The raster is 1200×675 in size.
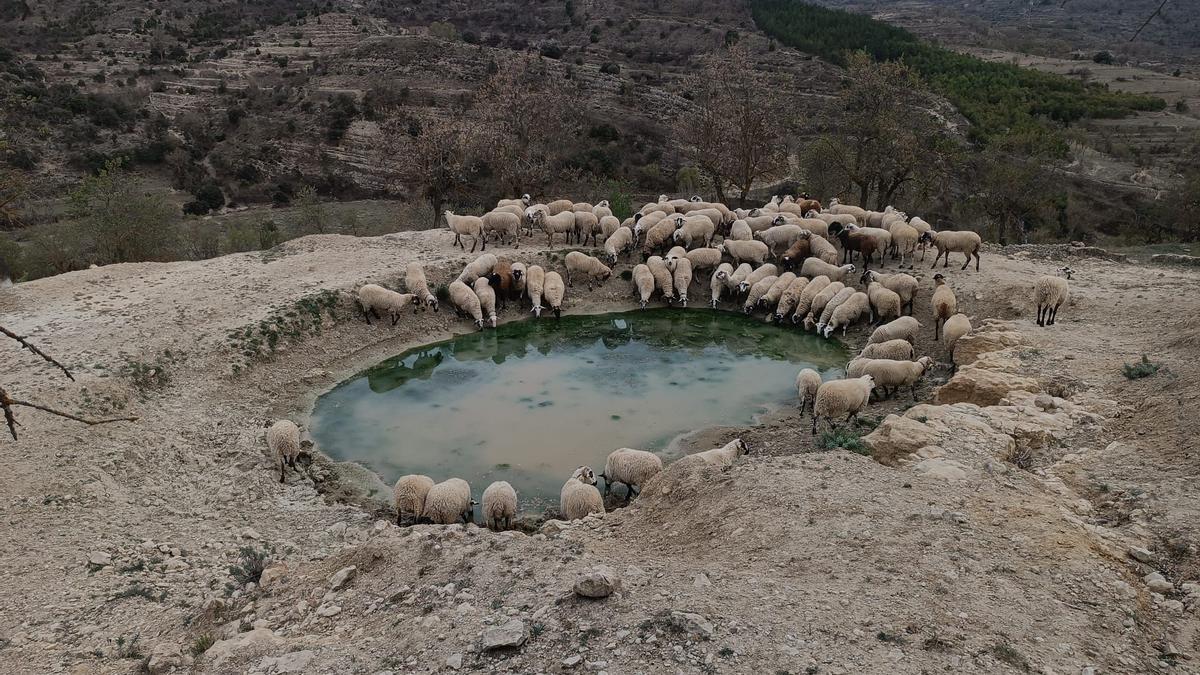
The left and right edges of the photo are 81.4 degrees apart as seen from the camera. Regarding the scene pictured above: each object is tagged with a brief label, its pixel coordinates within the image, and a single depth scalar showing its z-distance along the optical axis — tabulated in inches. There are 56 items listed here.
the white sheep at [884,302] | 643.5
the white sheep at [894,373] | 500.4
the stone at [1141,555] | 259.5
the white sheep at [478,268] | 721.6
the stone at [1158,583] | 244.1
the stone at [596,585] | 238.8
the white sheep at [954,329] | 550.0
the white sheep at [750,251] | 777.6
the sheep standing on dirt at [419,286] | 689.6
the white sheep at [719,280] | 740.6
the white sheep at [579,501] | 382.9
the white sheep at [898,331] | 571.8
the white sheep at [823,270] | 722.2
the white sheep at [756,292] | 725.3
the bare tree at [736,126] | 1027.3
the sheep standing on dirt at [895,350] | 539.5
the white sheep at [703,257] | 773.9
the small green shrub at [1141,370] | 406.9
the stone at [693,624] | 220.7
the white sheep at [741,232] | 800.3
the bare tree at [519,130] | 1074.1
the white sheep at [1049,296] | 551.8
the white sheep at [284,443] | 441.4
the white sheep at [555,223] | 807.1
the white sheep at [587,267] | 768.3
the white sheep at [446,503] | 382.3
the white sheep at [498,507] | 380.5
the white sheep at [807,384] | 502.0
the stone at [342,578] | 288.7
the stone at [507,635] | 221.9
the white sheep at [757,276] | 737.0
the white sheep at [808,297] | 689.6
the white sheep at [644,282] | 741.3
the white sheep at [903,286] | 658.8
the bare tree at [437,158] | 1007.6
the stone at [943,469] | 316.2
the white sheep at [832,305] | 664.4
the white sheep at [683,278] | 747.4
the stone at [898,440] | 348.2
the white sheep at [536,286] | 717.3
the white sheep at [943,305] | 605.3
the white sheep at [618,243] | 786.8
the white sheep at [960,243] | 706.8
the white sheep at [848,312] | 650.8
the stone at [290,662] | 229.8
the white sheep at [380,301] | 655.8
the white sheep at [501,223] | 788.6
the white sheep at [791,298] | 698.2
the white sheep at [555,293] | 723.4
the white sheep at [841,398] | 452.4
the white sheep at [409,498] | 386.9
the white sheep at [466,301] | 690.8
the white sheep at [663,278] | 748.6
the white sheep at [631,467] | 412.2
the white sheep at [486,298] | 697.6
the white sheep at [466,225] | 780.6
